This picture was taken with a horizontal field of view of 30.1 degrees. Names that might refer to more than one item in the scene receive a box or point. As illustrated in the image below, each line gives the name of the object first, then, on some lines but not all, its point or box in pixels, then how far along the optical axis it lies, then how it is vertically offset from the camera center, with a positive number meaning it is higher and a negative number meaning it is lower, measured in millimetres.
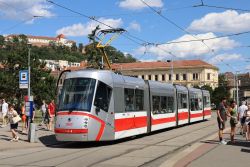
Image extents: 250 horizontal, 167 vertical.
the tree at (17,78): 49125 +3669
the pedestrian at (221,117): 19031 -248
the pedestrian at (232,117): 19141 -255
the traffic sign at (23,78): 21766 +1579
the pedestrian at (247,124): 19130 -546
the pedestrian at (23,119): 24392 -407
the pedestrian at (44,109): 27902 +161
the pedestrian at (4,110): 27948 +108
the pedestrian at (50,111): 25731 +34
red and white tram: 18000 +184
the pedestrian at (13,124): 20172 -531
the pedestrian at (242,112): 22766 -58
